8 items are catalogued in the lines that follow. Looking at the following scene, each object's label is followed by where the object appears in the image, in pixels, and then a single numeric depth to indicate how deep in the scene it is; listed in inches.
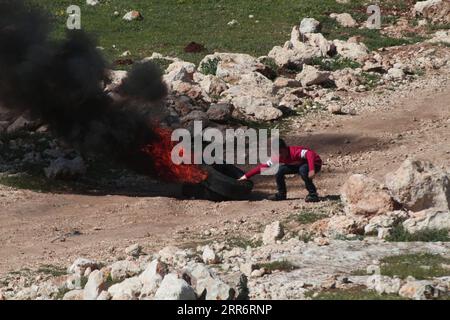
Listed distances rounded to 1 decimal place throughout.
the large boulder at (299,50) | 1186.5
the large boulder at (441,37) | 1314.0
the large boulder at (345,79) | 1114.1
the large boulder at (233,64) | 1106.1
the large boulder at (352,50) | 1226.0
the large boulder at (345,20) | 1449.3
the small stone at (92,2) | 1594.4
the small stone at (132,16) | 1493.6
